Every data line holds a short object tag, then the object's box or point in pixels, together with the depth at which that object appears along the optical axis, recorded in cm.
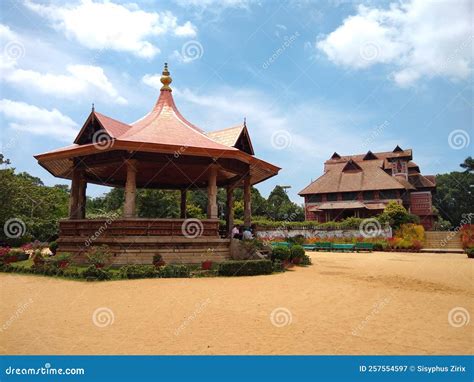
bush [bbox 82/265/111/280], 1137
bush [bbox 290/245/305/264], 1645
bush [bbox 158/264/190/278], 1212
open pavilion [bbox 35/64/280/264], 1381
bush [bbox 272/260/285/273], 1411
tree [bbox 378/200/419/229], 3528
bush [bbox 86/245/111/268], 1221
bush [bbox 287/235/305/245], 2295
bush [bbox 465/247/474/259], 2308
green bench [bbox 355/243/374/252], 2964
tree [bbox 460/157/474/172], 7069
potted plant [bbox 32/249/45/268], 1327
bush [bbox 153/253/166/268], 1277
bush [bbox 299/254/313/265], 1702
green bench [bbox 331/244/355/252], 2953
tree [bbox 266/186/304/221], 6322
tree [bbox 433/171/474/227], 7256
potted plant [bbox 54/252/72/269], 1293
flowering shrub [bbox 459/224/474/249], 2811
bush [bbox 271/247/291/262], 1538
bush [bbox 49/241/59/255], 1736
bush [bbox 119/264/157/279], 1167
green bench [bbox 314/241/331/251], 3055
